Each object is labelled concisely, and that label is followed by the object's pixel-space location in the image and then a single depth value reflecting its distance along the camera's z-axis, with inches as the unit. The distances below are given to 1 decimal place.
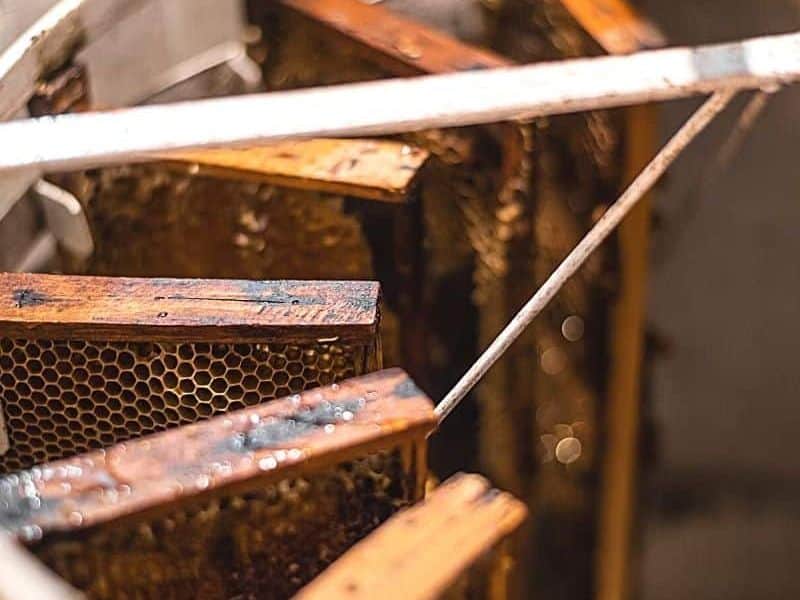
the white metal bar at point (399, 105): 24.9
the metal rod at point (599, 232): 25.3
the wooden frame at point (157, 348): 24.7
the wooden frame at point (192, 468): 22.2
